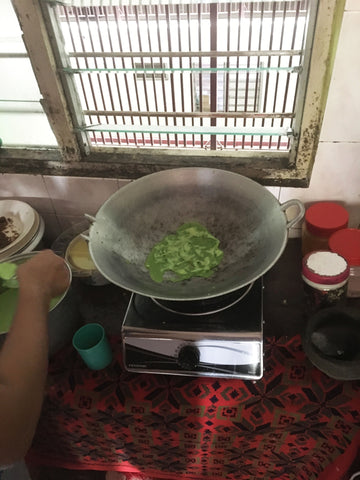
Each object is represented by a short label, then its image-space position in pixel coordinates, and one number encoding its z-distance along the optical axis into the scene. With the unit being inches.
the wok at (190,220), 36.4
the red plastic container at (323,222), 48.0
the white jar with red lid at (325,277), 41.3
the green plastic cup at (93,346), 41.9
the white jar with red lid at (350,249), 44.3
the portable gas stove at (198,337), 39.1
